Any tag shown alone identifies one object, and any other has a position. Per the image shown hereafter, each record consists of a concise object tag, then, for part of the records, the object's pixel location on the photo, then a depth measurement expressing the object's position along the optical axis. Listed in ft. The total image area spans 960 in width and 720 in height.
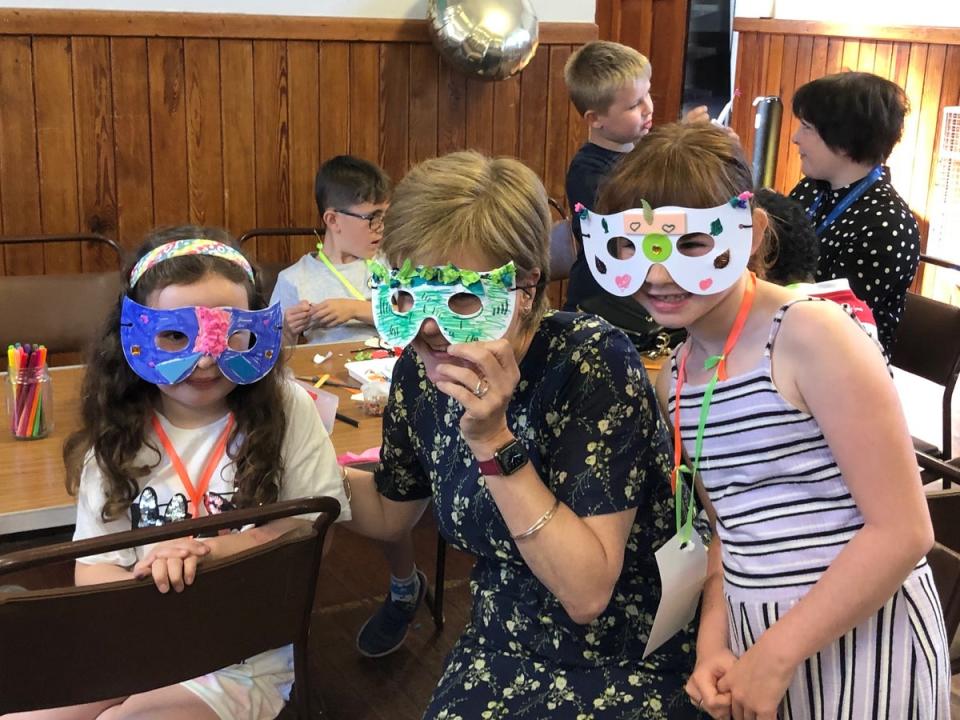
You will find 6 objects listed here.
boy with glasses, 10.43
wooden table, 5.82
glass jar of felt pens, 6.77
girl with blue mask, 5.48
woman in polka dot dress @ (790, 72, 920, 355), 9.01
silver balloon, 13.62
